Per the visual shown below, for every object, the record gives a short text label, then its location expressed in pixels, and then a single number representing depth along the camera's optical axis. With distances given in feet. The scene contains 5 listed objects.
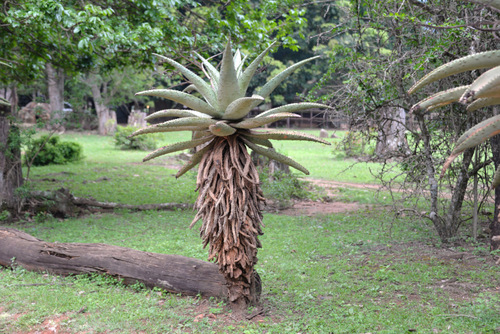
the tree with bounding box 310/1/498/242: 19.60
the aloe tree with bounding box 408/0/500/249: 7.59
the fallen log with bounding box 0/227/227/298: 15.94
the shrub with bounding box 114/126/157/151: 69.56
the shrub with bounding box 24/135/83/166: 52.60
